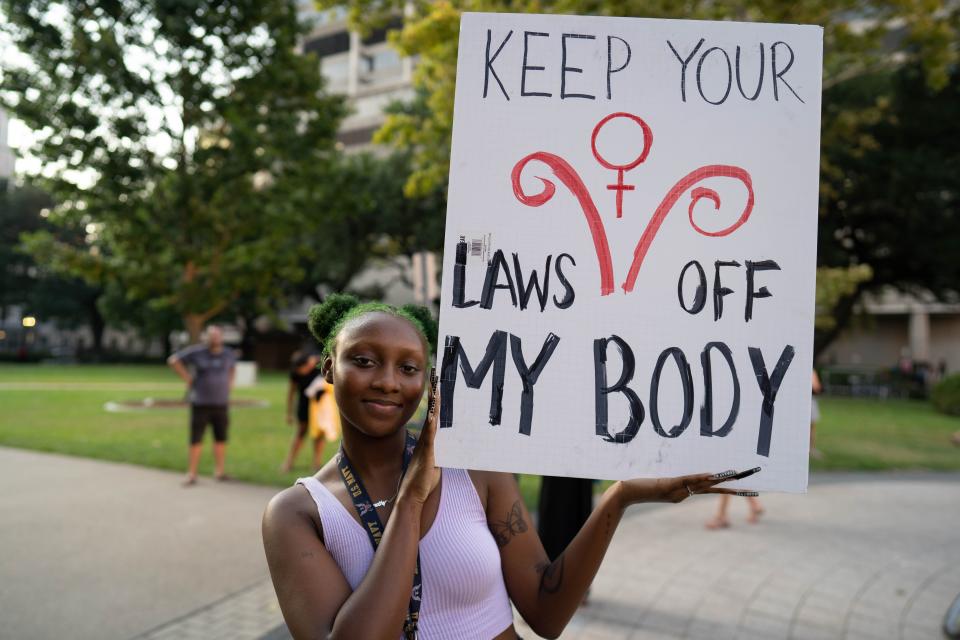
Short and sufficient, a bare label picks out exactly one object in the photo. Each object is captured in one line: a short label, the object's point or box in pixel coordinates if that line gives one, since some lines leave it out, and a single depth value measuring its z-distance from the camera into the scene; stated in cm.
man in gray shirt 873
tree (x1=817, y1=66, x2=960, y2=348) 2325
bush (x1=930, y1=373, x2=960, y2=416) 2102
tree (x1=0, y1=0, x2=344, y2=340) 1388
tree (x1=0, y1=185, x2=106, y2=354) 4488
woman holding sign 151
